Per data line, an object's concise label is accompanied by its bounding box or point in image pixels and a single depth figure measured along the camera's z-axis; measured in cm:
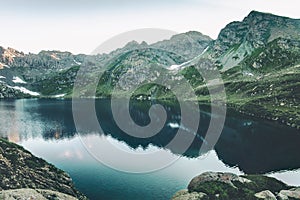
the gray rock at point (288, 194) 6936
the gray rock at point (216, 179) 7733
